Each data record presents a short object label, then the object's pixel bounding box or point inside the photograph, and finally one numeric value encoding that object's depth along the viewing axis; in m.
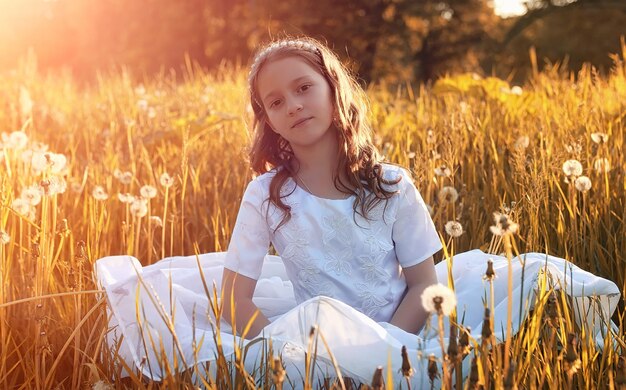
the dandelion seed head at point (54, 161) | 2.30
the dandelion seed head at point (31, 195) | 2.29
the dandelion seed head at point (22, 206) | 2.38
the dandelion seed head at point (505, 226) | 1.12
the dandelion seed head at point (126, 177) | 3.02
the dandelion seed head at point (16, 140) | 2.87
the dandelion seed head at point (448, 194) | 2.69
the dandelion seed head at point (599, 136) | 2.83
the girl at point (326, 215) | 2.26
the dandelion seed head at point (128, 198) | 2.48
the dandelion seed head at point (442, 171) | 2.63
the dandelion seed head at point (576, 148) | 2.39
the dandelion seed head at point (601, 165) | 2.65
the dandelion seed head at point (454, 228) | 2.22
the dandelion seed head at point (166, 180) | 2.55
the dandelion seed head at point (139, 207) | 2.50
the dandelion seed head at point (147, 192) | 2.69
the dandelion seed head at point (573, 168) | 2.37
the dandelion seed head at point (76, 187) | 2.99
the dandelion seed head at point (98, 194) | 2.57
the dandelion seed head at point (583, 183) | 2.45
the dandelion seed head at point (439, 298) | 1.11
